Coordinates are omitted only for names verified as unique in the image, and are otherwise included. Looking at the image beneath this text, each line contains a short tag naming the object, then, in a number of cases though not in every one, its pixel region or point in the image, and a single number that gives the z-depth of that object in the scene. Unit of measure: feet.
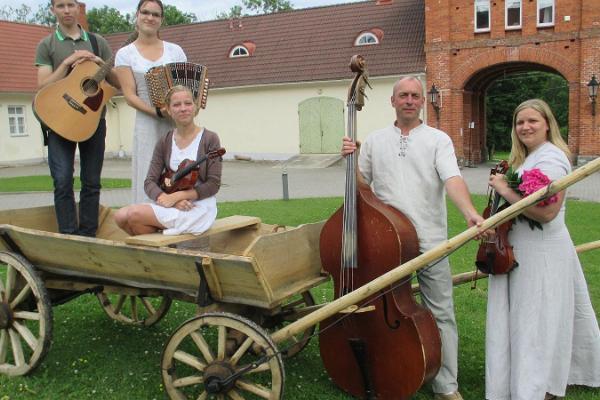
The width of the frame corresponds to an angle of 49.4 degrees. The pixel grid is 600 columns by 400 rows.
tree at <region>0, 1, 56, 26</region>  234.79
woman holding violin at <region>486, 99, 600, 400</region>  11.87
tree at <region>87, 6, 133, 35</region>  182.74
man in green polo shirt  15.96
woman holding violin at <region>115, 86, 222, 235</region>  13.46
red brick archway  70.18
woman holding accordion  15.48
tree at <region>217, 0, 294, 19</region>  201.46
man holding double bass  12.46
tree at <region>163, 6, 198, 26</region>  174.89
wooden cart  11.30
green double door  82.53
